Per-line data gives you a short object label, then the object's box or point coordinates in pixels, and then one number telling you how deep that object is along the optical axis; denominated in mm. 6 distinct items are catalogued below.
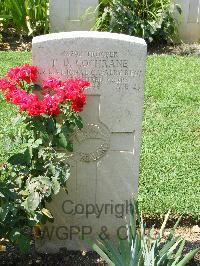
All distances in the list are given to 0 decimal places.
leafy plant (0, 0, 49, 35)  7547
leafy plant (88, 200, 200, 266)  2992
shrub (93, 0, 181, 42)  7367
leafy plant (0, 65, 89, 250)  3143
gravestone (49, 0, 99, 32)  7336
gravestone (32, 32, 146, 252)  3246
